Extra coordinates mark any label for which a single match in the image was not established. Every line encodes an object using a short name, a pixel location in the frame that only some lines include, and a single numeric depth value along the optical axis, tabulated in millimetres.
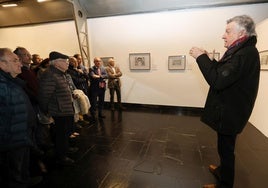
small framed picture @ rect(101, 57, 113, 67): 5426
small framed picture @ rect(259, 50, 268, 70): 3268
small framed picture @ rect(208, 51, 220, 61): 4466
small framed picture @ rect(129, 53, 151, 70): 5047
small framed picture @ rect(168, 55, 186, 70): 4746
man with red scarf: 1411
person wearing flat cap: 2047
